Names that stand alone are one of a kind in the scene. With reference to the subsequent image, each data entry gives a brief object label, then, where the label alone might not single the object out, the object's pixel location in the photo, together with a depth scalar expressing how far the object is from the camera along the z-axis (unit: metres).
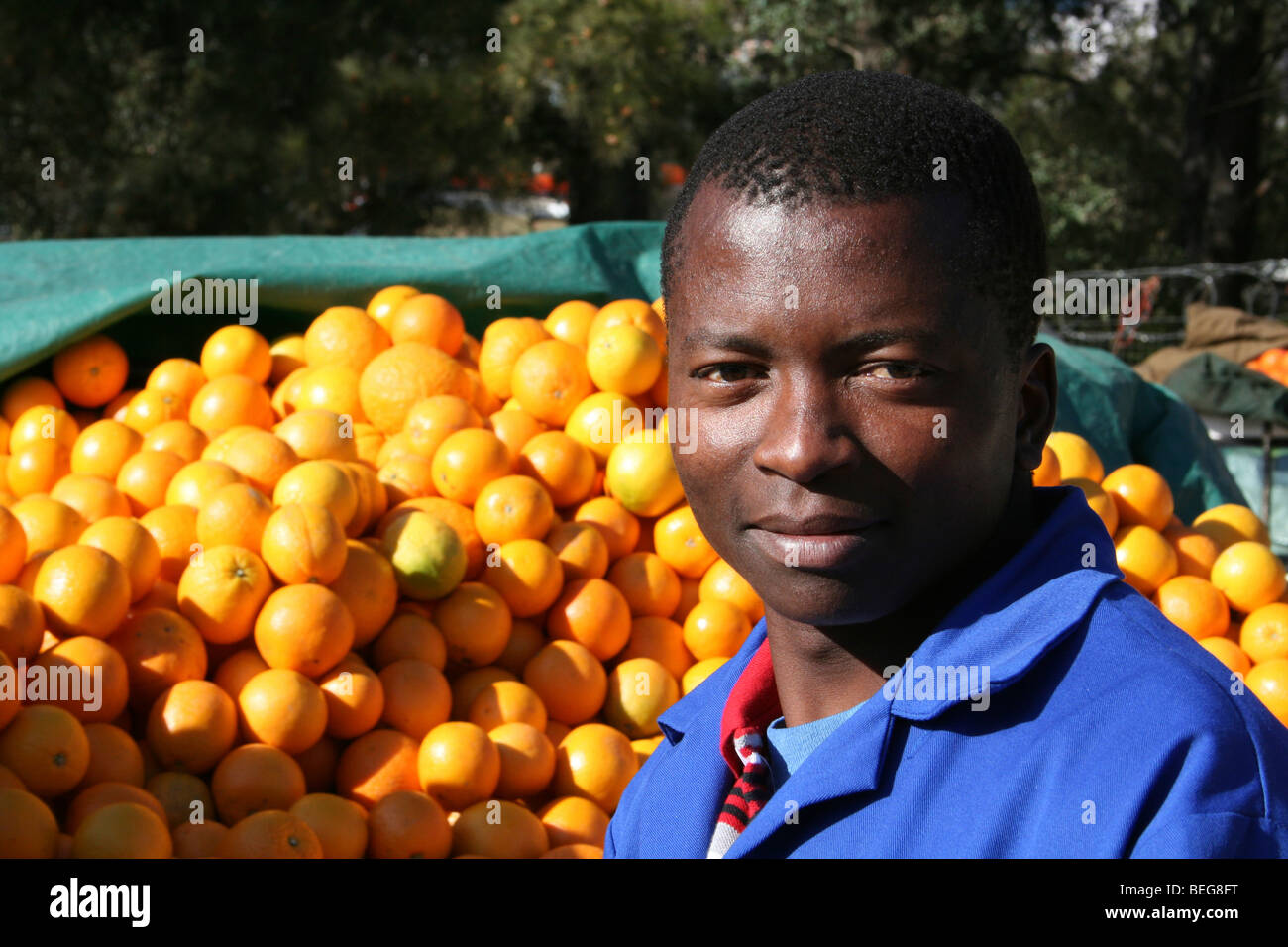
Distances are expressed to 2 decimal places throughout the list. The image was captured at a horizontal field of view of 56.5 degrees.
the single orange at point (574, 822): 2.82
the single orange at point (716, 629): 3.29
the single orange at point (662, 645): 3.35
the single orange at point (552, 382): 3.74
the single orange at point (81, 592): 2.71
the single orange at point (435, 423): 3.54
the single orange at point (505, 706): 3.03
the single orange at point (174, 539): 3.09
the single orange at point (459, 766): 2.78
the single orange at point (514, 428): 3.59
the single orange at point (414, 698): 2.96
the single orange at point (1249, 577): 3.36
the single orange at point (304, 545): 2.88
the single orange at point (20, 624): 2.57
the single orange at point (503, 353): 3.91
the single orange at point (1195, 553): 3.51
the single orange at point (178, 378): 3.94
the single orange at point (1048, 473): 3.38
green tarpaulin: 4.25
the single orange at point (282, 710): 2.75
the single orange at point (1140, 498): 3.54
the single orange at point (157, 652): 2.79
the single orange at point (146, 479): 3.37
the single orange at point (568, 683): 3.17
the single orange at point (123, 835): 2.26
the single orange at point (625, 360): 3.60
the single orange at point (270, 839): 2.41
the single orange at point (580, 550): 3.36
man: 1.04
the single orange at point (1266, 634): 3.22
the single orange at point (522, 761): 2.91
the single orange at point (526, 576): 3.24
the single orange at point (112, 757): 2.59
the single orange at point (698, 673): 3.27
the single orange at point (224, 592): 2.89
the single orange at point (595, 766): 2.96
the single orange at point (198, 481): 3.20
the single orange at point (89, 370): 4.02
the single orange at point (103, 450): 3.57
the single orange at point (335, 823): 2.55
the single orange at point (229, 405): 3.74
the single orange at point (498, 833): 2.69
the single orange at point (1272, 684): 2.94
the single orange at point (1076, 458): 3.63
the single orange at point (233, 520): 3.03
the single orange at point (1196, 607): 3.29
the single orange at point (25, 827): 2.20
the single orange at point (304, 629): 2.81
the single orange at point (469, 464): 3.37
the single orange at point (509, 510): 3.29
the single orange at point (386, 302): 4.20
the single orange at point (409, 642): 3.08
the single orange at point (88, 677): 2.62
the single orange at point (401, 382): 3.73
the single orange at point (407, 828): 2.62
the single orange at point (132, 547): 2.88
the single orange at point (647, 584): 3.45
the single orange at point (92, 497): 3.26
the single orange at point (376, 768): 2.83
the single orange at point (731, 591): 3.36
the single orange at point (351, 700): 2.87
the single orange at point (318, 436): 3.45
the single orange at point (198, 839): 2.45
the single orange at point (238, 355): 3.94
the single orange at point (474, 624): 3.13
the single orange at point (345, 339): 3.92
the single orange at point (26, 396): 3.90
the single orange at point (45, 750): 2.46
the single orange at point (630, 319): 3.77
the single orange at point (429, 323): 3.94
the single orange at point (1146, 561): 3.36
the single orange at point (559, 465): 3.52
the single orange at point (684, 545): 3.47
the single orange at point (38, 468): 3.60
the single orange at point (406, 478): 3.44
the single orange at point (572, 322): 4.04
